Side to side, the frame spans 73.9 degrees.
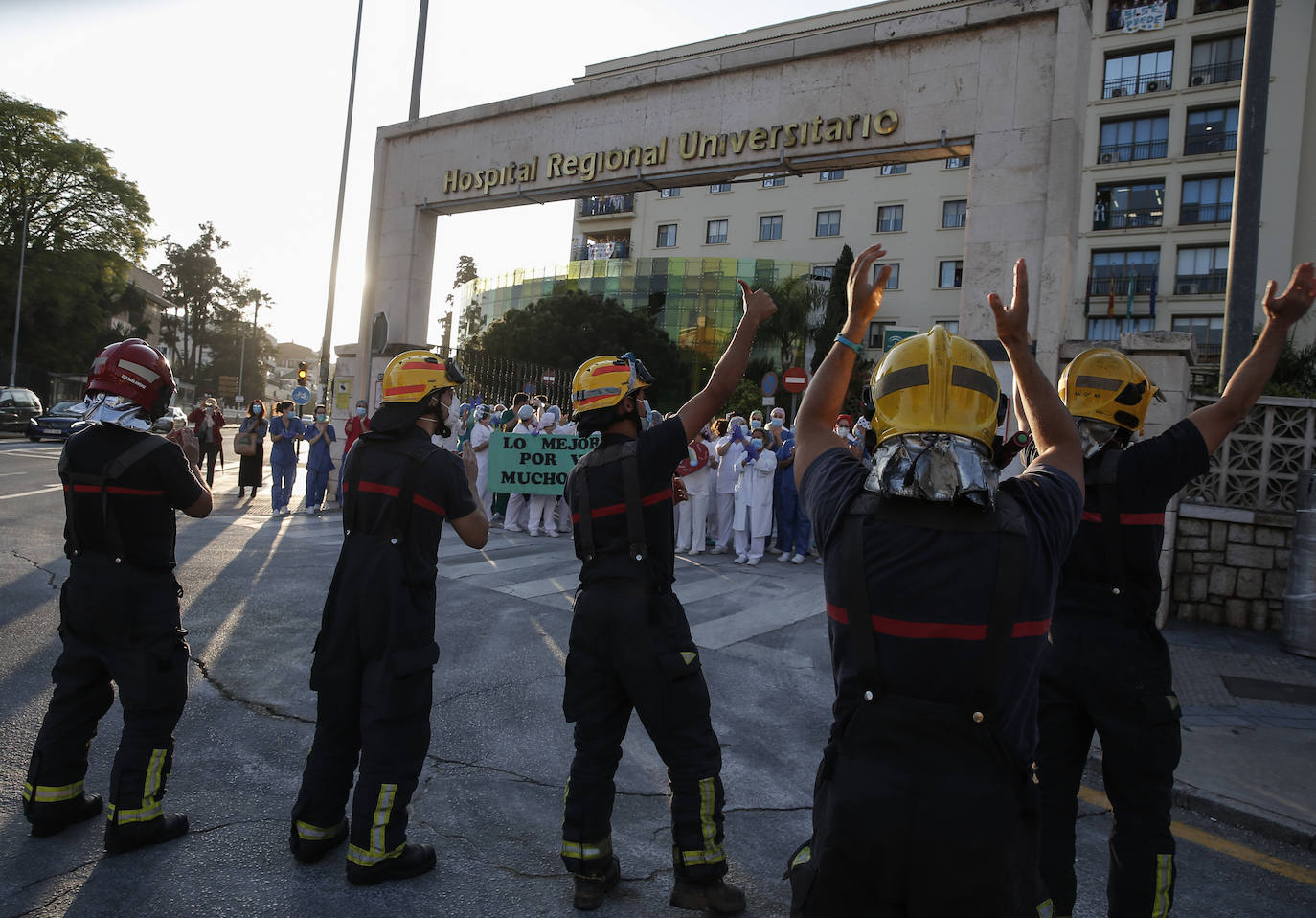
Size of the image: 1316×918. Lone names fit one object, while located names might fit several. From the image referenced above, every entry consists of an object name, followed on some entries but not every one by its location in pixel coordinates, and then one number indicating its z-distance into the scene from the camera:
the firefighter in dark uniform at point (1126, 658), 2.84
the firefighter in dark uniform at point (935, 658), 1.78
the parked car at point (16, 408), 30.00
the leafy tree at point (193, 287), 79.88
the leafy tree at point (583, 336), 44.66
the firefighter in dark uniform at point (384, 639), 3.37
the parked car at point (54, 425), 27.61
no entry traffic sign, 14.35
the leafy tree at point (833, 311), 44.47
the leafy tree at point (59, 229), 39.31
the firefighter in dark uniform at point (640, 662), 3.26
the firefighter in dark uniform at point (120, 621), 3.46
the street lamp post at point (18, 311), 36.91
